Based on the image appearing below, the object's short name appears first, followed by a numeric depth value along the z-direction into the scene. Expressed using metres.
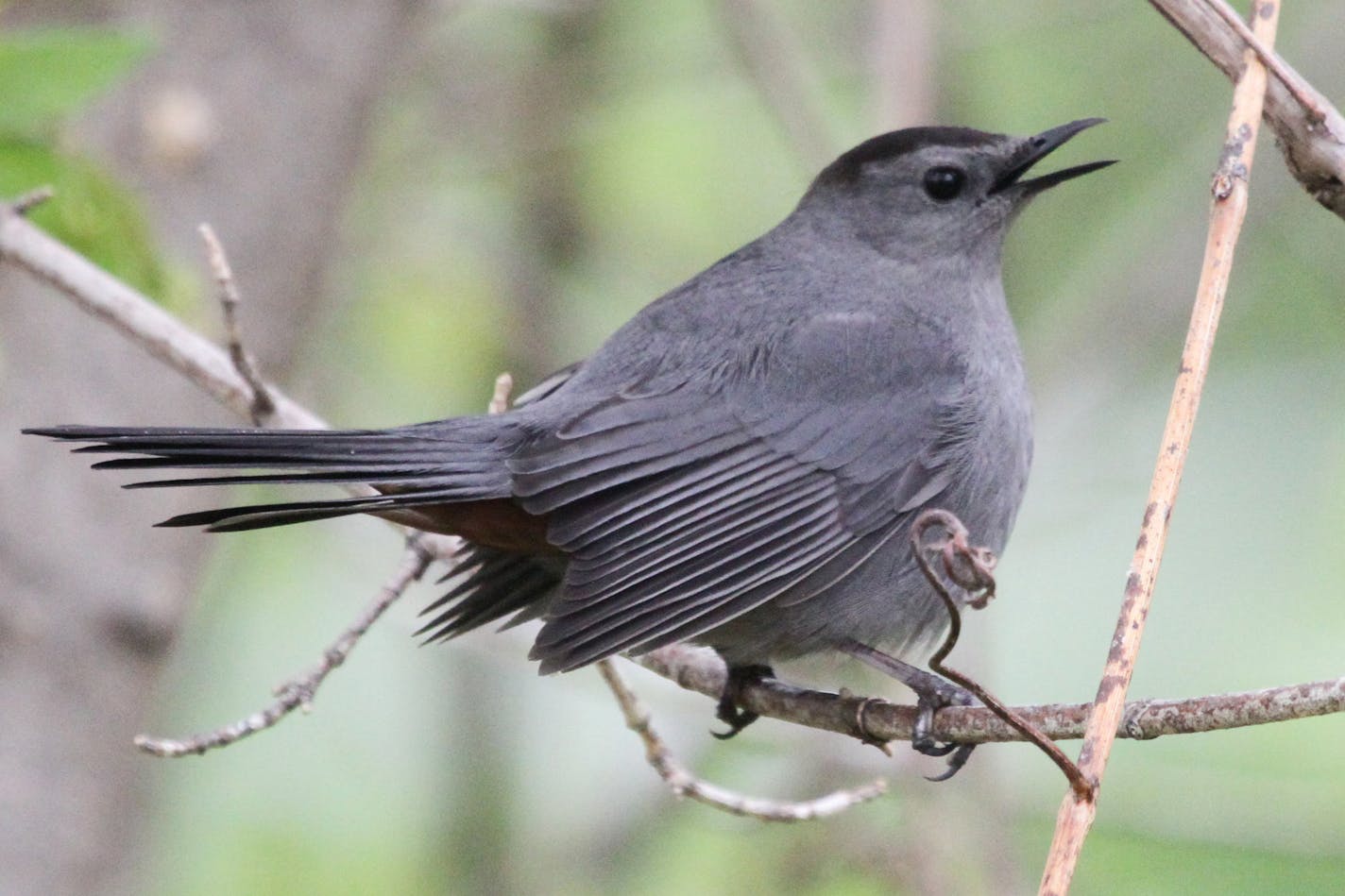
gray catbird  5.70
